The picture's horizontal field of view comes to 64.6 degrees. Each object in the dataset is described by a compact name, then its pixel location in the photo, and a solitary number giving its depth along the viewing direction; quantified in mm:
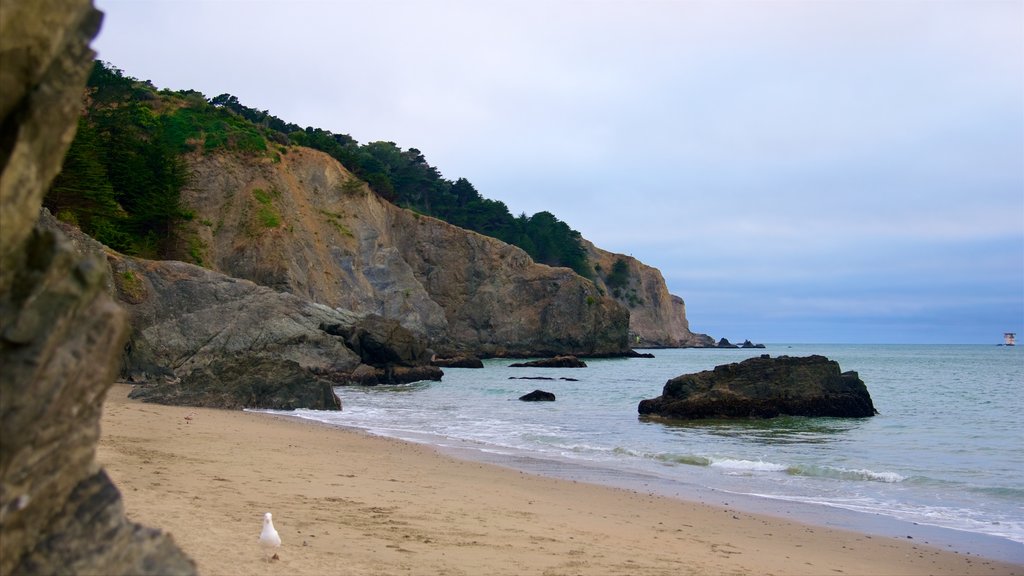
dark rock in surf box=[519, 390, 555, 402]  28875
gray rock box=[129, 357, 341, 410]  21469
